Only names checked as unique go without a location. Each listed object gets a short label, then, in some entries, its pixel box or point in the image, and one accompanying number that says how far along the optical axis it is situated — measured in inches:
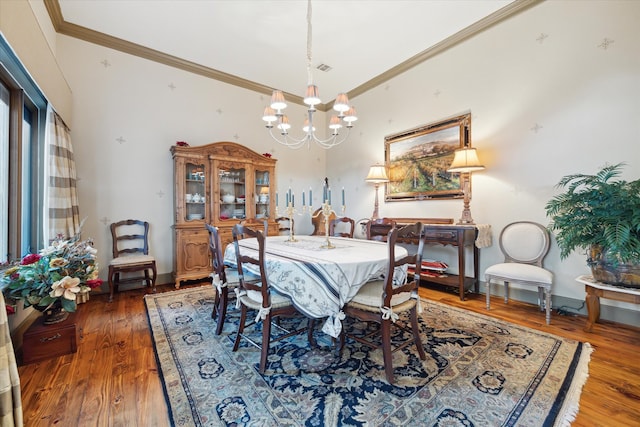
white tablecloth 61.2
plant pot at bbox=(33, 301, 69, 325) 73.1
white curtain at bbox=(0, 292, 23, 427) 36.5
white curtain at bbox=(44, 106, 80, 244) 95.5
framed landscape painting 132.1
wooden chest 68.1
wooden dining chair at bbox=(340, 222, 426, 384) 60.0
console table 115.7
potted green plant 73.4
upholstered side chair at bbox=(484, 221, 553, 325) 93.4
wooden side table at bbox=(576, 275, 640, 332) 76.9
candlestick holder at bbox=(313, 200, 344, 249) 82.4
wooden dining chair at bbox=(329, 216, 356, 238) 117.0
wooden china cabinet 138.3
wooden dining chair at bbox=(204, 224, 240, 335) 81.7
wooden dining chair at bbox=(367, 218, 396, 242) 145.3
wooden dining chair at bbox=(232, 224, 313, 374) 64.2
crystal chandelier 92.7
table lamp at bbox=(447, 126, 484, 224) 115.7
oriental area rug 50.6
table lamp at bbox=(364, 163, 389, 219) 156.2
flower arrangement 67.4
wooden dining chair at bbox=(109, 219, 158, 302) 120.1
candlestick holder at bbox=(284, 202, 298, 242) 96.4
